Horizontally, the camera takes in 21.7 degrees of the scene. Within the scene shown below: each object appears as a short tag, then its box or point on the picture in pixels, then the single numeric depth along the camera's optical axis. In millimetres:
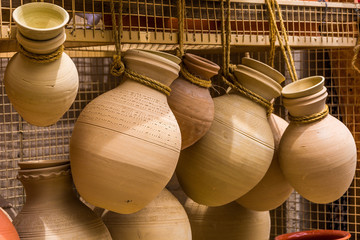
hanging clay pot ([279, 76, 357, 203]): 2177
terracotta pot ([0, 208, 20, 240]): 1844
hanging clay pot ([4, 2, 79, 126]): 1808
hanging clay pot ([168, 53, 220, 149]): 2073
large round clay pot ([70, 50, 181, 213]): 1882
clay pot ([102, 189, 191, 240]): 2099
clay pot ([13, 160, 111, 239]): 1947
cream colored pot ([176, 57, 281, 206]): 2142
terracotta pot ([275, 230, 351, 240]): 2354
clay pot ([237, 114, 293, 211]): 2335
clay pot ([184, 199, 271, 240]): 2450
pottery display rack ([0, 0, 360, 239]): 2170
